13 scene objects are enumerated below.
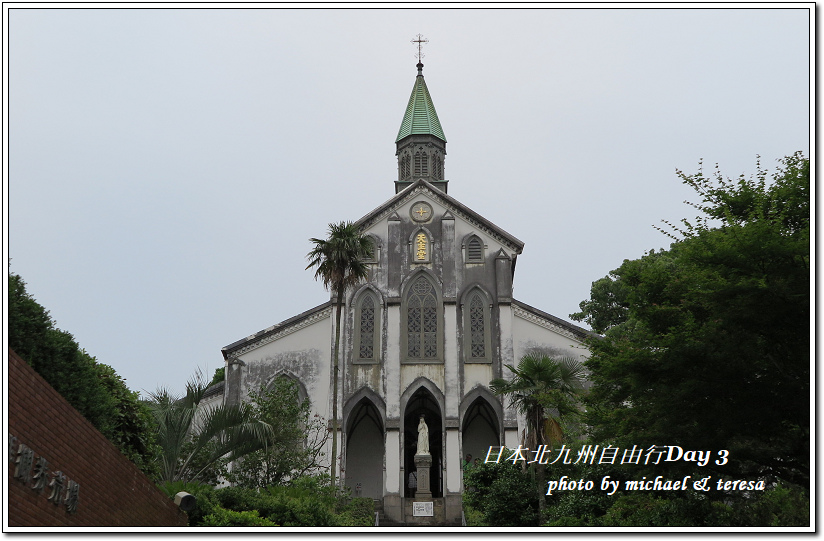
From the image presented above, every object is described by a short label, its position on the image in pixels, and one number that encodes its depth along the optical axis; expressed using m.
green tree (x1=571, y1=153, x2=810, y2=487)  13.16
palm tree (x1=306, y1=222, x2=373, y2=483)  25.78
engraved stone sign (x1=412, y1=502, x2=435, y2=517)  26.81
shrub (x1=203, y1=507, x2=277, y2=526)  13.87
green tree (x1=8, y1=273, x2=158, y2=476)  11.09
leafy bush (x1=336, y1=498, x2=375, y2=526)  22.57
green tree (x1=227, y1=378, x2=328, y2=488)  23.02
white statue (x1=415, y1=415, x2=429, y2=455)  28.20
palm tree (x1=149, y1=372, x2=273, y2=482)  16.44
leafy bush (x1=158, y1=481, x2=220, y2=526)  14.20
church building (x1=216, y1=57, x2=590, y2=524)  31.95
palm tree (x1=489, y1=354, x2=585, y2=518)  21.91
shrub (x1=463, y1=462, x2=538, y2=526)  22.80
